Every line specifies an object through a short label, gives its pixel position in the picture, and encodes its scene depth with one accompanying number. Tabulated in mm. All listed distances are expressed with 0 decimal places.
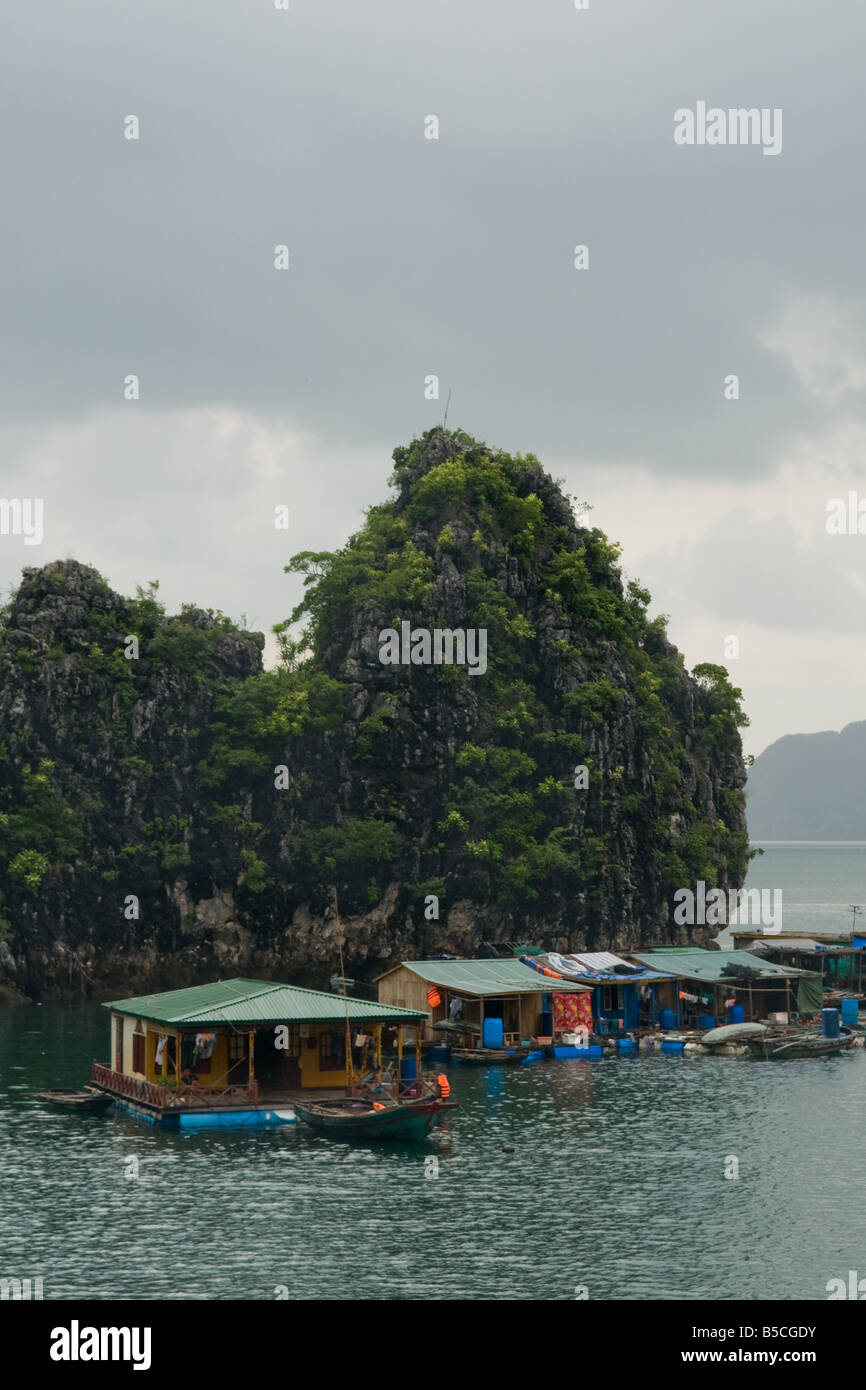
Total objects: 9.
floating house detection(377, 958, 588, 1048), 80812
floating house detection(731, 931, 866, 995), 109250
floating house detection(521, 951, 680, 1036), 88125
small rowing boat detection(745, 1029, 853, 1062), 80625
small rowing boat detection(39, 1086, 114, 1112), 61531
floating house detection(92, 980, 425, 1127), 57375
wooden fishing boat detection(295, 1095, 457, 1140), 54625
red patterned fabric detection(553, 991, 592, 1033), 83125
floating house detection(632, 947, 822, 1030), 91812
